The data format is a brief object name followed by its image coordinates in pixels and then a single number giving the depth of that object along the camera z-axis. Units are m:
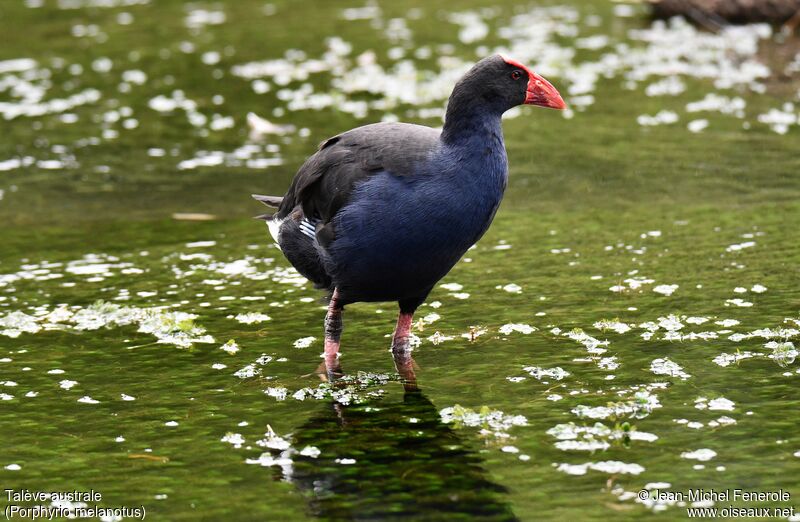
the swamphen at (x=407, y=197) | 16.20
